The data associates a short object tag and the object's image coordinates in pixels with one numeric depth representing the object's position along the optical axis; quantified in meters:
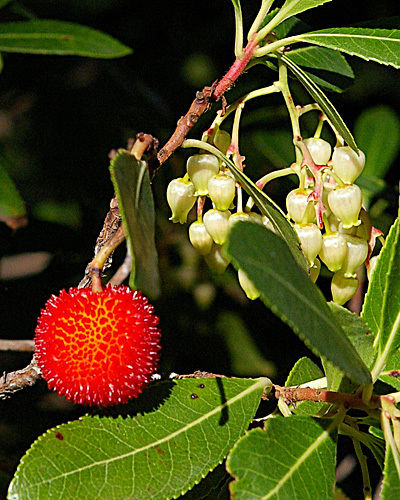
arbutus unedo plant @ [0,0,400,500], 0.48
